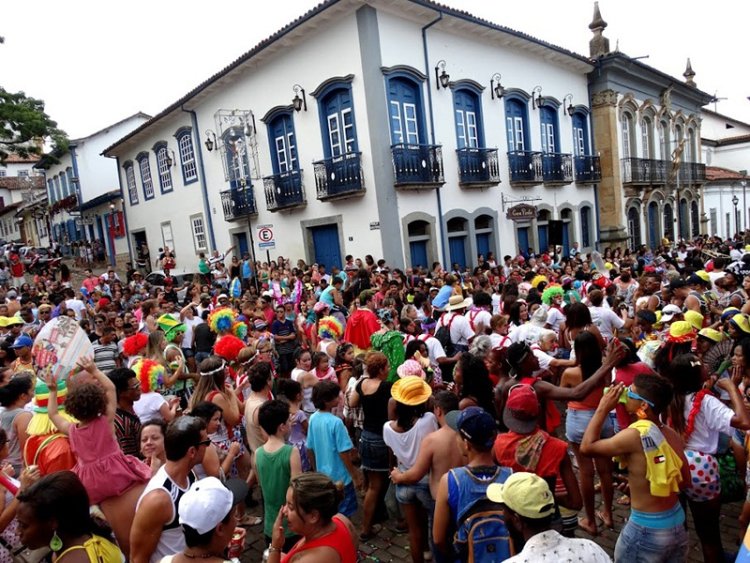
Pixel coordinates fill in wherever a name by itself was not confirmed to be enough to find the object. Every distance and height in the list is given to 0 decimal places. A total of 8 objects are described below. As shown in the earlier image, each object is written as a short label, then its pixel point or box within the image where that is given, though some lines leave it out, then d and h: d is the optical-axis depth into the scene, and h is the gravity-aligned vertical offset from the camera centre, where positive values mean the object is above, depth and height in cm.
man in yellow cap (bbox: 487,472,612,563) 196 -126
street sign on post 1096 +35
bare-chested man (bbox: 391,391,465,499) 327 -144
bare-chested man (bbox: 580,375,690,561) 277 -150
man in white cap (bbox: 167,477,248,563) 216 -111
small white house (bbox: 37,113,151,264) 2795 +495
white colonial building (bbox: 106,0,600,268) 1389 +325
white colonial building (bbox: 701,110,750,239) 3347 +229
